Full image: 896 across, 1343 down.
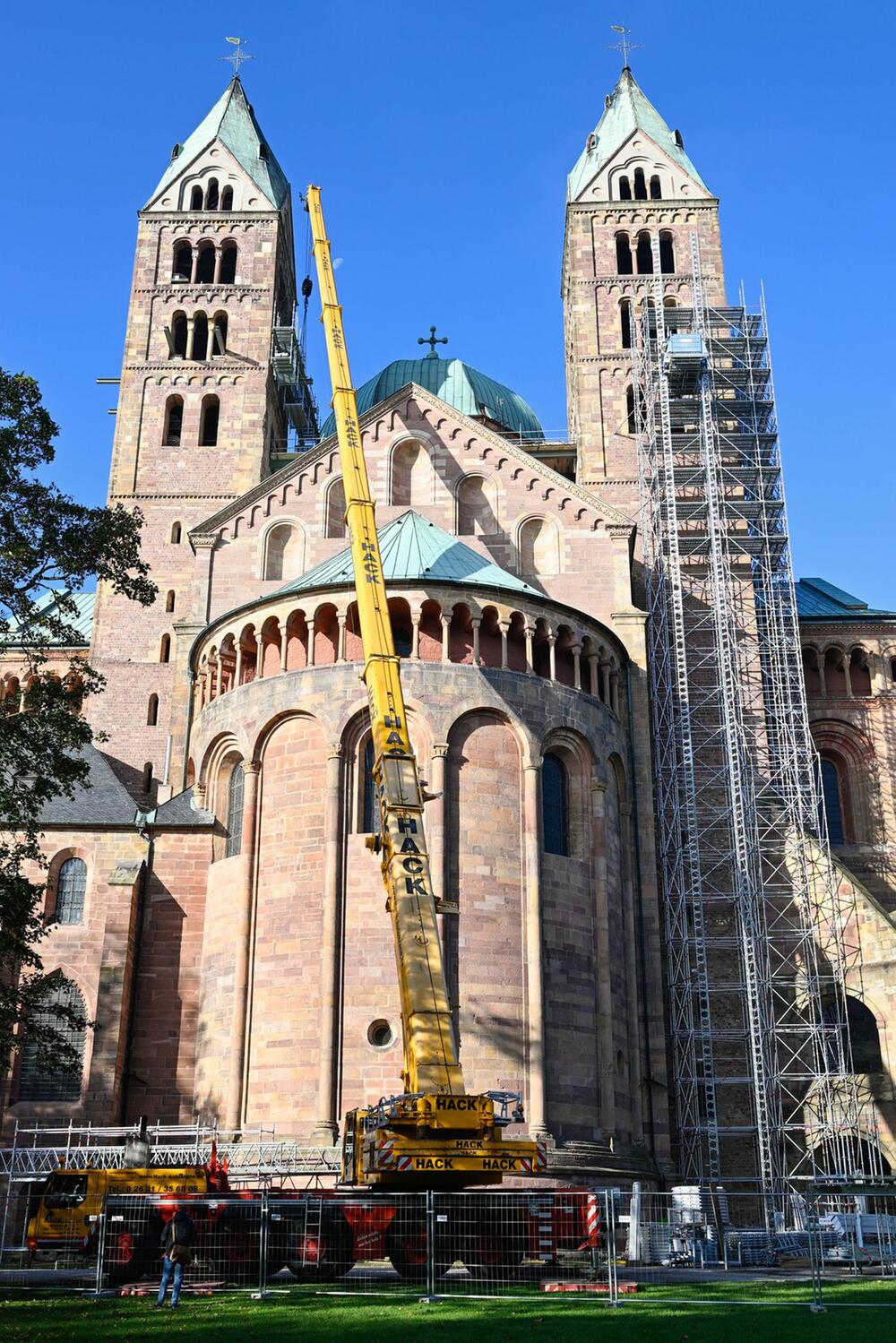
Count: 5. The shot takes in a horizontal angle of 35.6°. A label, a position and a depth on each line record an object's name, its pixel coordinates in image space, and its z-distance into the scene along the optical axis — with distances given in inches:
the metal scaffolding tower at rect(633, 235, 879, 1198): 1497.3
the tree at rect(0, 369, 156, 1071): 948.6
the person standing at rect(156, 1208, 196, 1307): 720.3
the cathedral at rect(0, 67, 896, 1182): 1253.7
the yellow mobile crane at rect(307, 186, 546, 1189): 863.7
